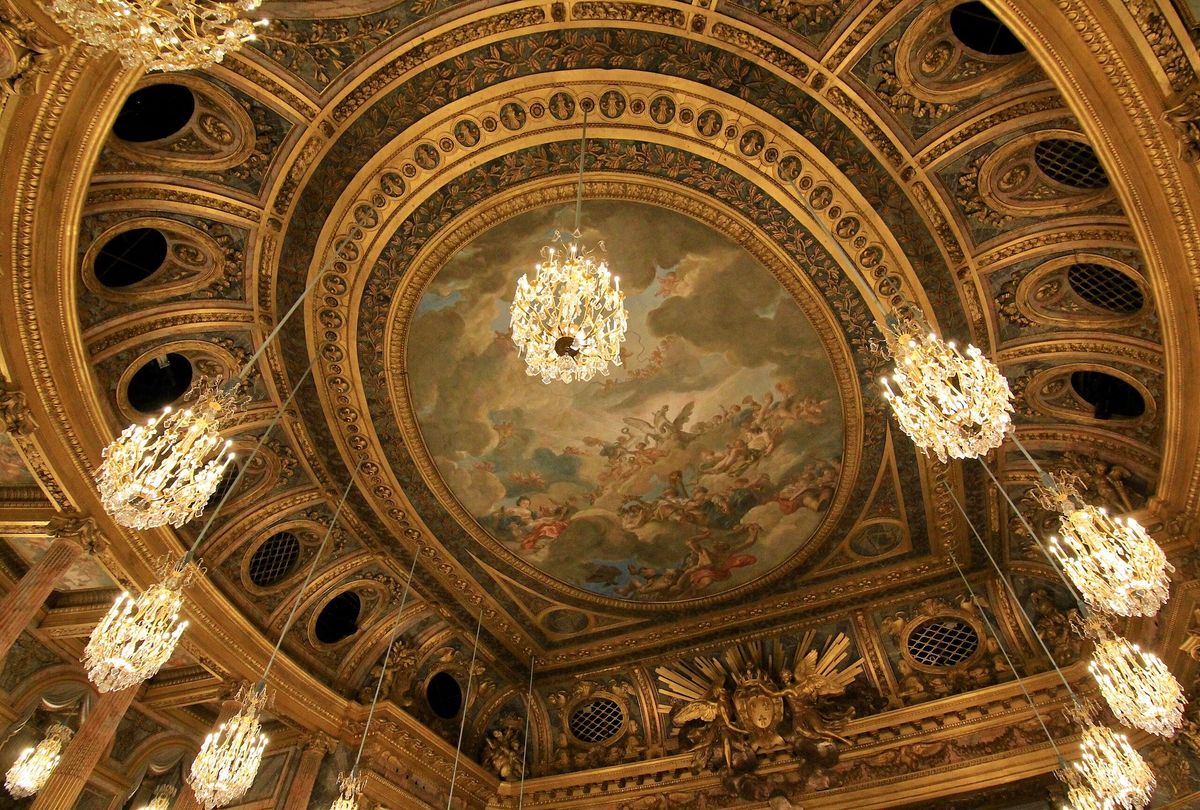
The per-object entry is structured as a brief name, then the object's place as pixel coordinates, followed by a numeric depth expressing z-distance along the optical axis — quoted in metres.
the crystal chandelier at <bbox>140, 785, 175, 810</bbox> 12.58
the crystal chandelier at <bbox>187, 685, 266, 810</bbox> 7.76
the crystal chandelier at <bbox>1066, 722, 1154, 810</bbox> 7.75
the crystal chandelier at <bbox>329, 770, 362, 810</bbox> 9.95
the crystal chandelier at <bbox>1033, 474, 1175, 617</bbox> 6.18
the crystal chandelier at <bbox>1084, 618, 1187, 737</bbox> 6.86
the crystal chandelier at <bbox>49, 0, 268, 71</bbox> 4.38
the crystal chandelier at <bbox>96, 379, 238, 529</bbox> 5.73
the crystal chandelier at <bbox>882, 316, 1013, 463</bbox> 6.04
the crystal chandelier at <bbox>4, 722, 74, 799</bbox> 10.83
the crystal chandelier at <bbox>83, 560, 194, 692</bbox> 6.53
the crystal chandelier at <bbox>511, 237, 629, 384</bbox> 6.98
